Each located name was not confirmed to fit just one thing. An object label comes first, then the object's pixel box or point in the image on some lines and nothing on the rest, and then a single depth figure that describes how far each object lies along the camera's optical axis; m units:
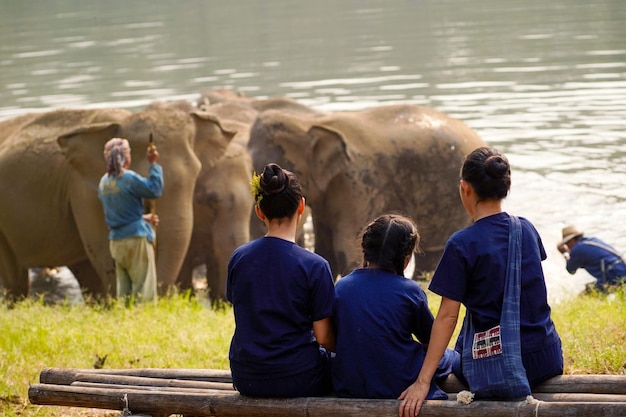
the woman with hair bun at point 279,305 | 9.58
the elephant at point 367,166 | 23.75
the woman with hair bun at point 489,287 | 9.14
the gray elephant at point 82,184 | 22.09
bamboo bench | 8.75
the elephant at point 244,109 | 25.64
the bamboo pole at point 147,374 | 10.74
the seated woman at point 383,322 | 9.42
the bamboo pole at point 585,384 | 9.25
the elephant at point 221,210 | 23.52
